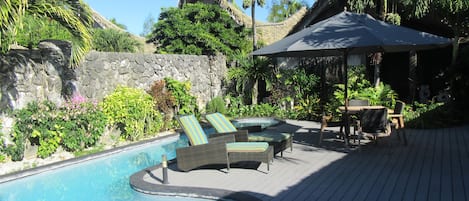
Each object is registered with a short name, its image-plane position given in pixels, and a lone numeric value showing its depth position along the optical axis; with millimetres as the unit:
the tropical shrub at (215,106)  14039
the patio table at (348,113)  7887
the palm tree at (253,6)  16050
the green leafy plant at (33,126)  7698
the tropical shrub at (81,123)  8469
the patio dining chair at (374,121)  7164
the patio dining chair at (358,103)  9258
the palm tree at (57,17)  6453
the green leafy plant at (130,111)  9758
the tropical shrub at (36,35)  11695
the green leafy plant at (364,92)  11484
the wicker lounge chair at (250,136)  7086
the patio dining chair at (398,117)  7886
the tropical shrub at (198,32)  16266
